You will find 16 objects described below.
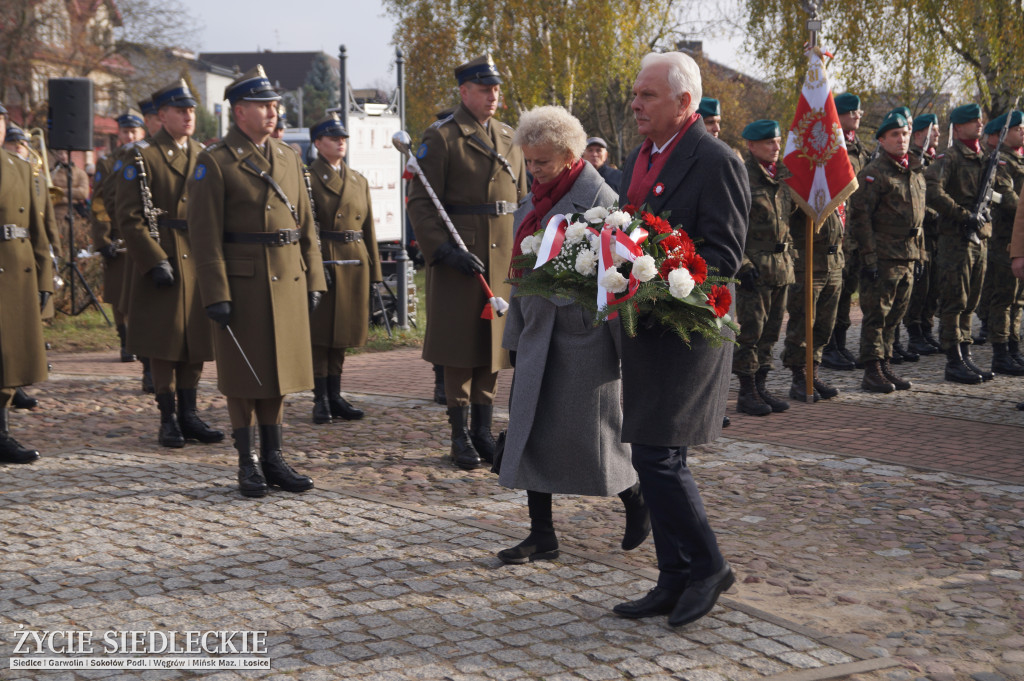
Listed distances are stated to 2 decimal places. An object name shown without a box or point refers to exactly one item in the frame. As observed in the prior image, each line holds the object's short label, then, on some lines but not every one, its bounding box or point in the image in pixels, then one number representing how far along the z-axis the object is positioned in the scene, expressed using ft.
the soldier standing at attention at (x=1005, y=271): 34.53
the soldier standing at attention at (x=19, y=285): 23.79
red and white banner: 29.19
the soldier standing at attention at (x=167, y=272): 25.30
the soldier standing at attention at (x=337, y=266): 28.72
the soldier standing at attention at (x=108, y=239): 33.81
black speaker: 47.55
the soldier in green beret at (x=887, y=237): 31.32
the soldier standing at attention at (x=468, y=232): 22.50
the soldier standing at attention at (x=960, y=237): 33.47
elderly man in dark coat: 13.85
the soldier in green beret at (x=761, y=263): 28.02
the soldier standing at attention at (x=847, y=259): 33.50
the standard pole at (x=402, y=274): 44.96
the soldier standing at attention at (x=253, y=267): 20.10
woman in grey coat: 16.01
